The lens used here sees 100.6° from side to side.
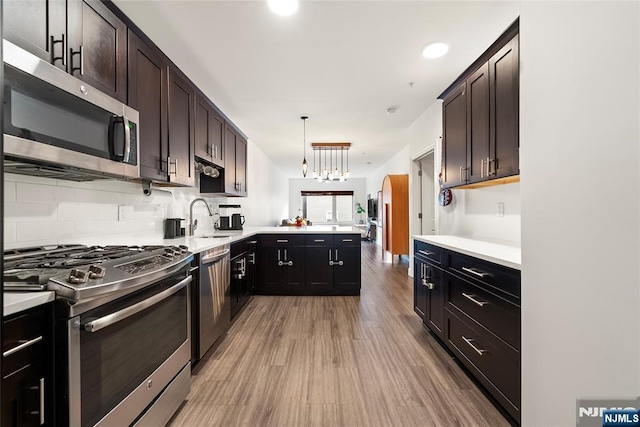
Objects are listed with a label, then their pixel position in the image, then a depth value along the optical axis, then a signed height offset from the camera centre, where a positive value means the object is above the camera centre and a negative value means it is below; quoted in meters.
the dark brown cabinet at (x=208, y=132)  2.89 +0.99
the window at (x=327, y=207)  11.39 +0.32
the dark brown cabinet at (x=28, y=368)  0.77 -0.48
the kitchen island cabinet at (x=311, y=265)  3.78 -0.72
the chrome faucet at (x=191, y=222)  3.06 -0.10
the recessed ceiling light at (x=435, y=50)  2.27 +1.45
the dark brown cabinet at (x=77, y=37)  1.14 +0.89
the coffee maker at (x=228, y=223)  3.84 -0.13
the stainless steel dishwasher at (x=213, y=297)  2.06 -0.70
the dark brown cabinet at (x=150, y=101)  1.86 +0.84
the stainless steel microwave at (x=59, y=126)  1.03 +0.42
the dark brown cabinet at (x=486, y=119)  1.80 +0.77
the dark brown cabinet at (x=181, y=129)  2.32 +0.80
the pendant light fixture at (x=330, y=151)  5.68 +1.52
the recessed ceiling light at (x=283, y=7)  1.79 +1.43
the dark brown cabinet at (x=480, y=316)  1.41 -0.68
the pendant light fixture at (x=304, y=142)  4.18 +1.52
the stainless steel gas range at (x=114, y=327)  0.92 -0.49
